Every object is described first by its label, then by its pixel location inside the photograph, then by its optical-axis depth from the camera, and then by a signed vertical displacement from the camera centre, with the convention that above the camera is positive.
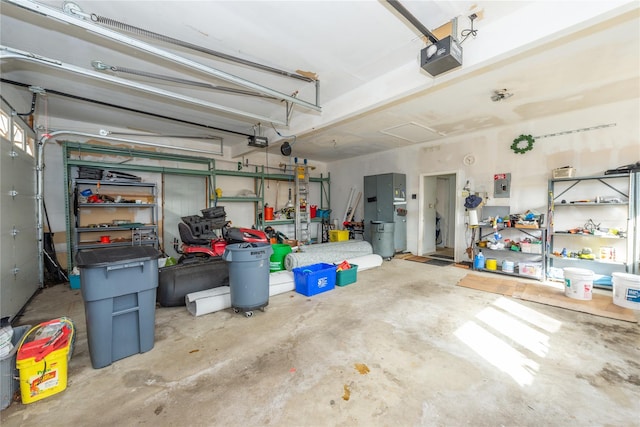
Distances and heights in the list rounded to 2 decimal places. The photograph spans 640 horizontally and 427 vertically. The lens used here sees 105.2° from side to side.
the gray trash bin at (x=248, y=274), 2.65 -0.73
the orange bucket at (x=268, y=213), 6.62 -0.13
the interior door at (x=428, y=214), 5.97 -0.17
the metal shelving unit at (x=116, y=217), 4.39 -0.20
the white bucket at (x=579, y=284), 3.18 -1.02
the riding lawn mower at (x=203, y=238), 4.00 -0.48
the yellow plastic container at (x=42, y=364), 1.60 -1.04
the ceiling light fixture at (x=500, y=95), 3.21 +1.51
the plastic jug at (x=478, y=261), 4.70 -1.05
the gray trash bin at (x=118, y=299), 1.89 -0.74
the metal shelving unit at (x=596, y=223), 3.48 -0.27
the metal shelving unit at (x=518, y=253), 4.11 -0.88
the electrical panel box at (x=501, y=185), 4.63 +0.42
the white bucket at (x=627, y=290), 2.91 -1.02
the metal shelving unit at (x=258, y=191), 5.93 +0.48
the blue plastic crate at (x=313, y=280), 3.46 -1.05
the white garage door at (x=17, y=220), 2.61 -0.12
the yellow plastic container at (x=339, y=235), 6.51 -0.73
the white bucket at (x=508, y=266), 4.38 -1.07
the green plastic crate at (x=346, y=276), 3.88 -1.11
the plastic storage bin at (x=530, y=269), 4.15 -1.07
